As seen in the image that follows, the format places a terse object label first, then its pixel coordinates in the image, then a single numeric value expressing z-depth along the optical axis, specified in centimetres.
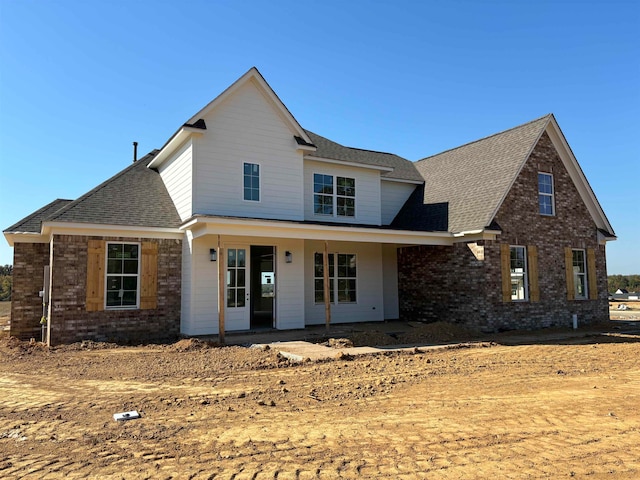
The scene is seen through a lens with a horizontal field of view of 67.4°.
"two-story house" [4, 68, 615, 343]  1336
